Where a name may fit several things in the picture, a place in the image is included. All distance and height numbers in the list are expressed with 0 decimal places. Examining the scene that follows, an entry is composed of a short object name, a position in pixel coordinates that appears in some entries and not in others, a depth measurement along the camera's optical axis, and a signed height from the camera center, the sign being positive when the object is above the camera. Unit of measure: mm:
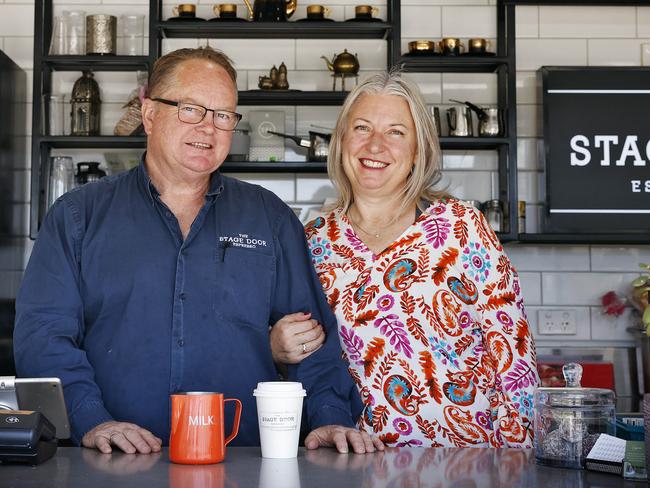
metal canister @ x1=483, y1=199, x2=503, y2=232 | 4164 +271
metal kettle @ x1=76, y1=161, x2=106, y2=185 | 4184 +464
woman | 2279 -55
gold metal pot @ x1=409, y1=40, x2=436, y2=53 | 4227 +1032
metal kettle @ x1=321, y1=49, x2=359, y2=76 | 4230 +955
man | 2121 -20
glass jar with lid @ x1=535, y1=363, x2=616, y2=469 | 1621 -254
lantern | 4219 +758
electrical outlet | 4312 -215
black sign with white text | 4199 +574
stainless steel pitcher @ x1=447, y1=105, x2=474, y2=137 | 4223 +693
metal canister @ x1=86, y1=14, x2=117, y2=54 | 4242 +1091
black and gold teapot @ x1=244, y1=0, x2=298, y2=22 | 4242 +1200
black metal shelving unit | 4160 +954
